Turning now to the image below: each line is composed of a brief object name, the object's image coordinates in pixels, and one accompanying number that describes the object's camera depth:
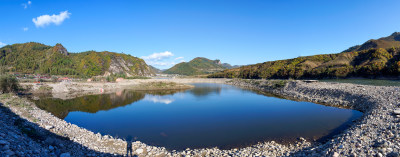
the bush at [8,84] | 24.02
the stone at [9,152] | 3.98
